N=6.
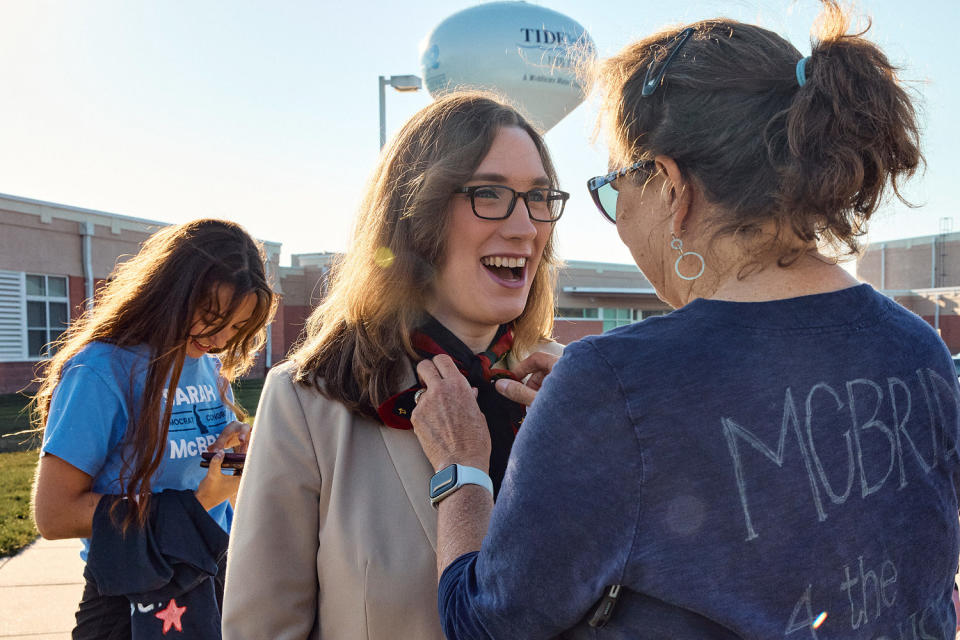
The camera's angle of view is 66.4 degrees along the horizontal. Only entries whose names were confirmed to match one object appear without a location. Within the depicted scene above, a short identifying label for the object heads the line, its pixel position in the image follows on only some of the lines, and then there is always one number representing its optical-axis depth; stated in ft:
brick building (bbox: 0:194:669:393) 60.85
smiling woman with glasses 5.83
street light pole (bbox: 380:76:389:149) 48.44
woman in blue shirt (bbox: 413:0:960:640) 3.73
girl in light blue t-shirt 8.13
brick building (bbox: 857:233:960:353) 121.60
